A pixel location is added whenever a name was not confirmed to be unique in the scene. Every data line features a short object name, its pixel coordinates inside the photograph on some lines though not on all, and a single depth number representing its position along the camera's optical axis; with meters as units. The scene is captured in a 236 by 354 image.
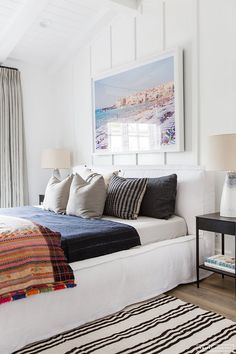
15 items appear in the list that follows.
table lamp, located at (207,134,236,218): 2.61
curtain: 4.78
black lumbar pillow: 3.08
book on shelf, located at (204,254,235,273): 2.62
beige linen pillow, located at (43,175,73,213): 3.42
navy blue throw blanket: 2.31
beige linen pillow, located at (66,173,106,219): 3.08
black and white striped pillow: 3.07
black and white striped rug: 1.91
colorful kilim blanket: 1.91
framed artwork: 3.43
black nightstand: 2.57
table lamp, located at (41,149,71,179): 4.73
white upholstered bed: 1.96
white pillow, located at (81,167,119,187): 3.52
